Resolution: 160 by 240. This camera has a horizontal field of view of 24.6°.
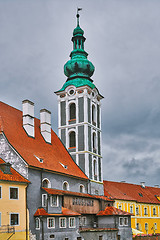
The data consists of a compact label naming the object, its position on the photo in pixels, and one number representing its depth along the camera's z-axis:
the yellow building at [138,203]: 57.22
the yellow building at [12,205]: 29.22
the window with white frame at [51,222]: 32.47
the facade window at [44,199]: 33.59
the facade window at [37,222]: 32.09
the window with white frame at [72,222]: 34.84
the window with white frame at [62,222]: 33.69
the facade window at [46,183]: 35.16
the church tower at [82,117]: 45.88
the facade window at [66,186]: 39.13
